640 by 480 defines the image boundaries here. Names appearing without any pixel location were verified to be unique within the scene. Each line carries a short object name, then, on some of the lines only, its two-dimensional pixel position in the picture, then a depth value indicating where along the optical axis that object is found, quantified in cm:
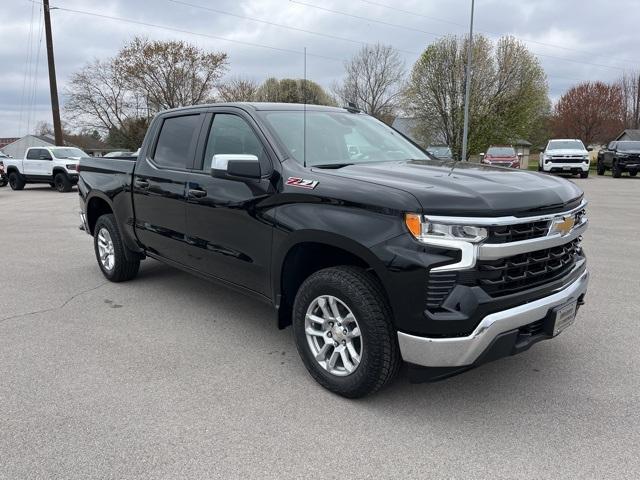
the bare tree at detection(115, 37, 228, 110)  4188
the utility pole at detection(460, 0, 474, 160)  2338
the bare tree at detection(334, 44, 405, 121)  3927
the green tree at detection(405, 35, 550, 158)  3316
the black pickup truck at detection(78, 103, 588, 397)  274
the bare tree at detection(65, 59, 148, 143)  4397
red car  2481
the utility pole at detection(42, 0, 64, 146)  2623
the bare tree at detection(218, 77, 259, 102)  4394
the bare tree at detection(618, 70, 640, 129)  6112
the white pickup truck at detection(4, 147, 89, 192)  2014
